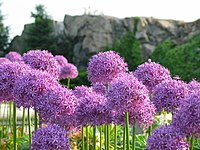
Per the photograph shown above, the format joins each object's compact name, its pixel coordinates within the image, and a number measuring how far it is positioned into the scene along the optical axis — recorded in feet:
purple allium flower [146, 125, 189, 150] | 6.62
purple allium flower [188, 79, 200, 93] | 8.18
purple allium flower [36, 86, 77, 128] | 8.17
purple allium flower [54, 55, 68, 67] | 19.93
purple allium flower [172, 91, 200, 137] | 6.63
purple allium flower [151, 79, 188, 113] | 8.29
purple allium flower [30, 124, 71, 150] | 7.45
